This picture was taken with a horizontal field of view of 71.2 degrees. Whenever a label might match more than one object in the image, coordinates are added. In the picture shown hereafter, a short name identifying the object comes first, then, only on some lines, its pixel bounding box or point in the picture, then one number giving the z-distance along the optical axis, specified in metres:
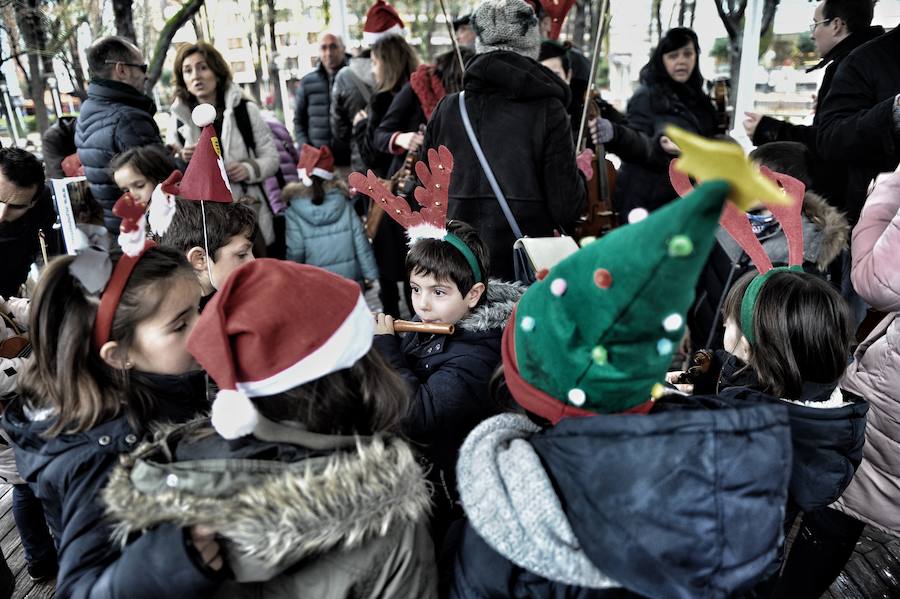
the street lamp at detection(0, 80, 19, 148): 5.74
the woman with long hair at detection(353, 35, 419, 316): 3.73
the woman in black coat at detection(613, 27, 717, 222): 3.56
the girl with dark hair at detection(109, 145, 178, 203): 2.60
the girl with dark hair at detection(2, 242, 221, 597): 1.17
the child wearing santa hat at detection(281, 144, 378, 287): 3.47
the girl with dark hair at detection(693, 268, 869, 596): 1.36
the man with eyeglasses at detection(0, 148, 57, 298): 2.57
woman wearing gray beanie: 2.46
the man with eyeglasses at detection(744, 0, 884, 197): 2.94
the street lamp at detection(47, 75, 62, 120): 6.29
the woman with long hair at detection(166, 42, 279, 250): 3.27
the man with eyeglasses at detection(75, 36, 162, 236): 2.88
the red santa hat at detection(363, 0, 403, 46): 4.02
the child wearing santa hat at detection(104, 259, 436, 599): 0.99
